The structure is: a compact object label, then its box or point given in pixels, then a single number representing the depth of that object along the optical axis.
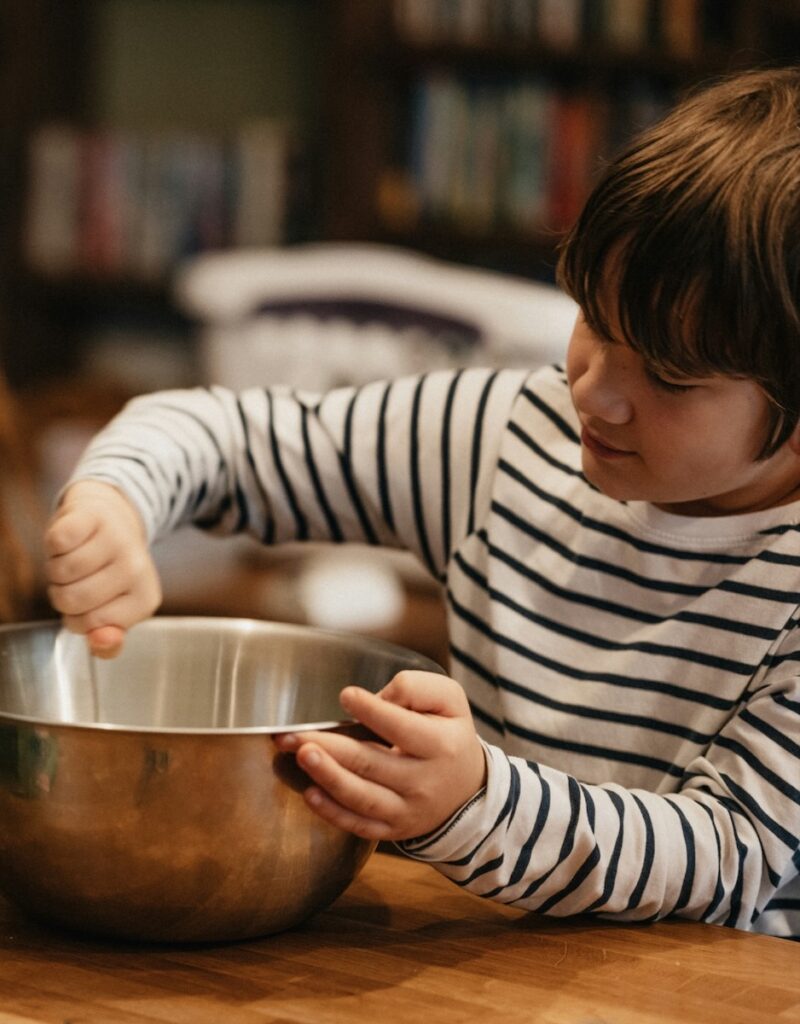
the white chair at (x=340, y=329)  2.25
